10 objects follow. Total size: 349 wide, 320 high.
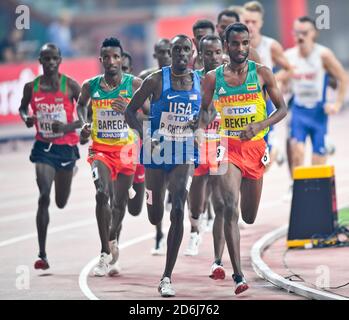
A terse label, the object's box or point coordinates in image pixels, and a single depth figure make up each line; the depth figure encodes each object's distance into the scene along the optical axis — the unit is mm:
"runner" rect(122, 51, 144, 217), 15461
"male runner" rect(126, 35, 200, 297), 13086
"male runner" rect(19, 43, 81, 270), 14938
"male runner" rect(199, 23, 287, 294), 12789
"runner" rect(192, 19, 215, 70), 15633
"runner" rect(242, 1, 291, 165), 18688
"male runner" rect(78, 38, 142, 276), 14055
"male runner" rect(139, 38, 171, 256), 15883
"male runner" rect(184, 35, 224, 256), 14125
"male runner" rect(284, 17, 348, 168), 19906
